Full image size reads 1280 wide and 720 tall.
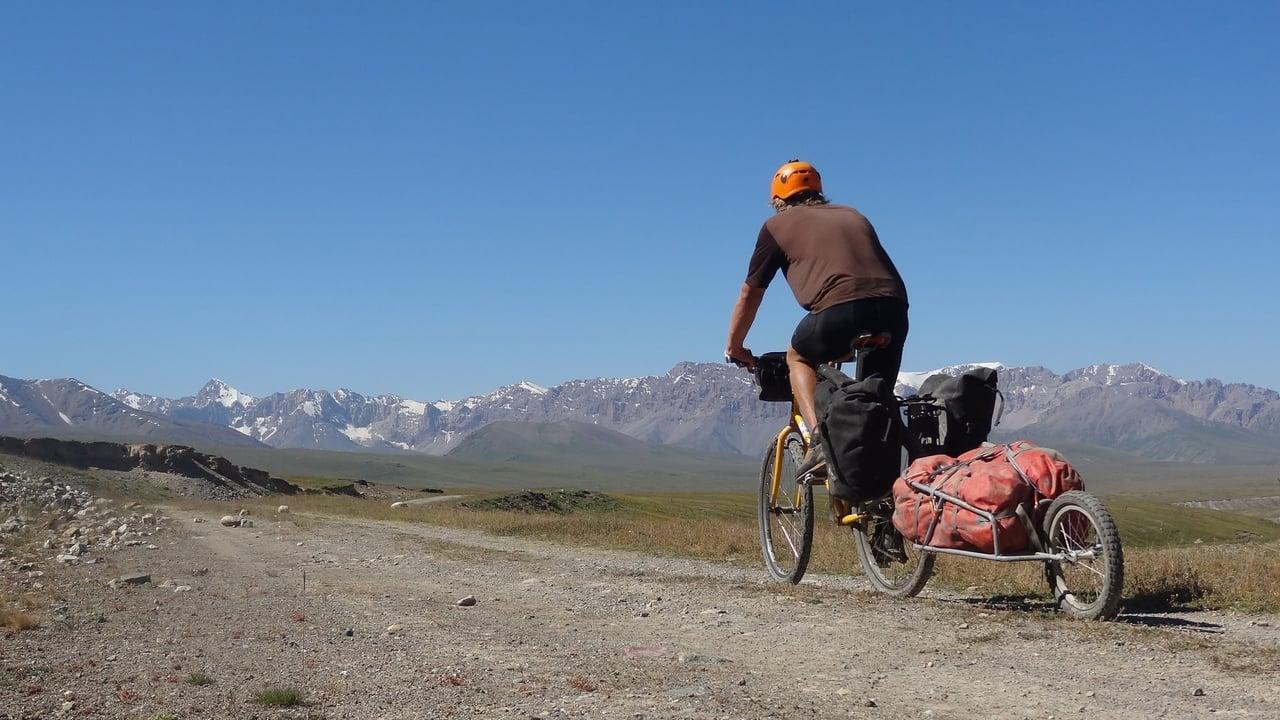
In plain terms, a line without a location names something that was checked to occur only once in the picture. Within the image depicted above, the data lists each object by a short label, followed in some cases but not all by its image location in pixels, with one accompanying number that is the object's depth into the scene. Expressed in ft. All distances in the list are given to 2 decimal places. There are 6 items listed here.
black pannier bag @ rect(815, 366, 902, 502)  22.59
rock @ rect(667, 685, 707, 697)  15.05
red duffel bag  20.71
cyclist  23.54
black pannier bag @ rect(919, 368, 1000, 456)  23.85
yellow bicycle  25.46
